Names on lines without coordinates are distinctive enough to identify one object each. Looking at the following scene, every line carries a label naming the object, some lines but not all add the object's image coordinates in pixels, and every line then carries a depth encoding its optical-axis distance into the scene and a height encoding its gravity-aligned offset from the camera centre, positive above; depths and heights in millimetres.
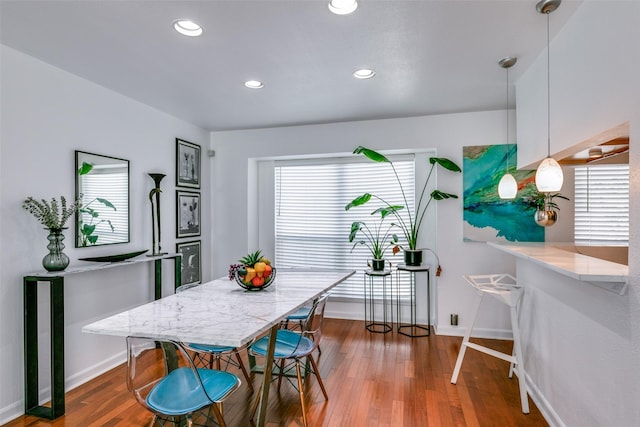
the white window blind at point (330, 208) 4598 +37
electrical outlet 4051 -1245
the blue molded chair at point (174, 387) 1649 -898
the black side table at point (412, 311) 4031 -1242
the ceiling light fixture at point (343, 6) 1873 +1088
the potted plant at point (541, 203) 2277 +37
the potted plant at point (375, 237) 4512 -345
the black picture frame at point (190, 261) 4242 -619
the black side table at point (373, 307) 4316 -1232
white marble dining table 1639 -560
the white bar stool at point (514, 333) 2475 -902
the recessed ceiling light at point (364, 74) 2785 +1085
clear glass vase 2496 -303
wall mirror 2943 +105
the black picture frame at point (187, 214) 4176 -34
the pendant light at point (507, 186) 2682 +183
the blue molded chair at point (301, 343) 2322 -926
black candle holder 3618 -19
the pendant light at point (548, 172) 1896 +200
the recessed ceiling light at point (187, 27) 2071 +1094
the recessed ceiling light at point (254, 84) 3014 +1086
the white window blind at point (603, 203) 2855 +50
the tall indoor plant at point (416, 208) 3938 +37
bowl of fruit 2463 -443
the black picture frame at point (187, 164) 4164 +570
